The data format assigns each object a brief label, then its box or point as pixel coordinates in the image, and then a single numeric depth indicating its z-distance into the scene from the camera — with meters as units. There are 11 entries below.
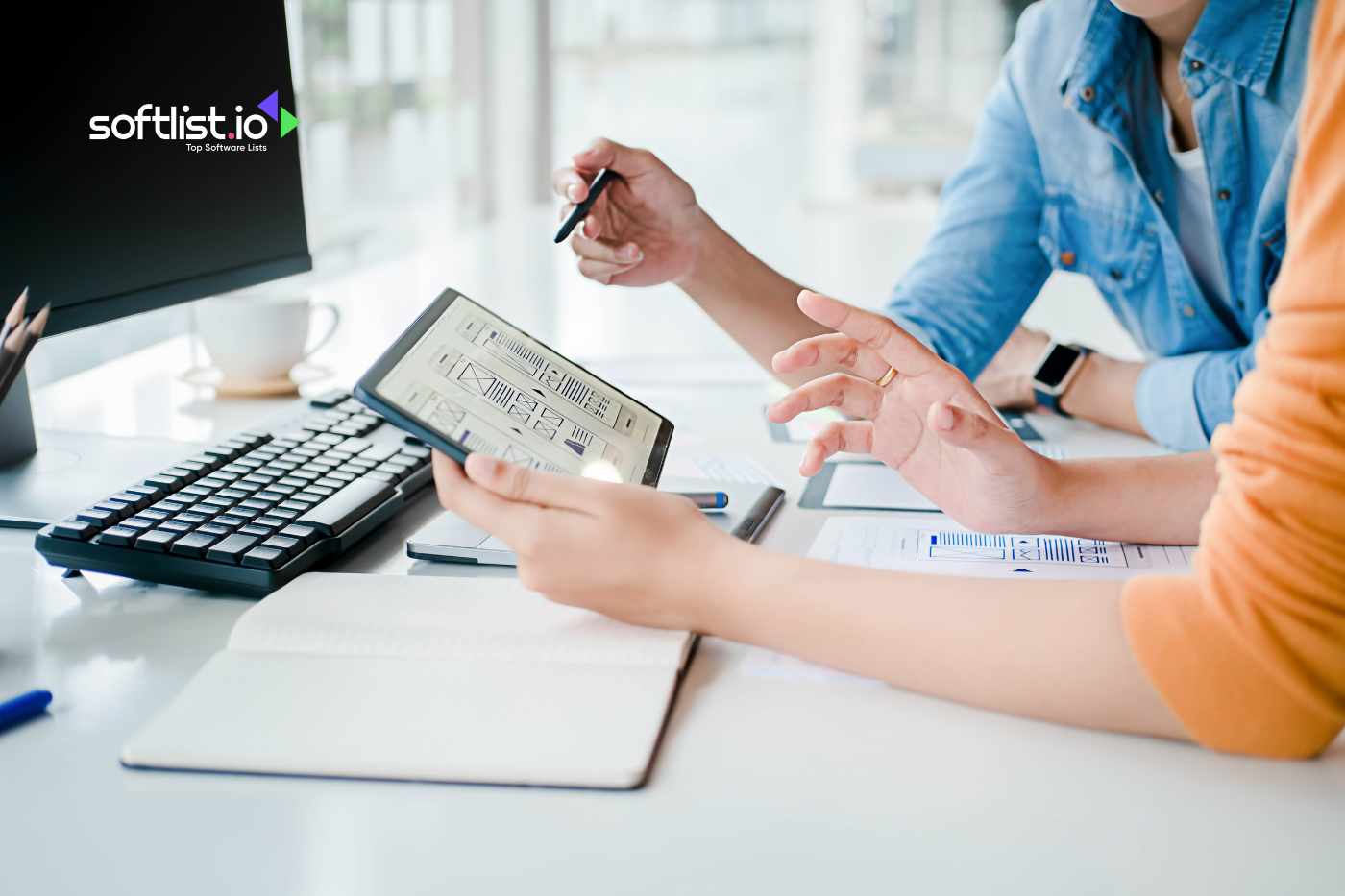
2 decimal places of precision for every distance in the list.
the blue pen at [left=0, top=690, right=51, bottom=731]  0.57
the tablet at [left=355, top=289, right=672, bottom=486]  0.66
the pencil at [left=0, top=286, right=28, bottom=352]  0.68
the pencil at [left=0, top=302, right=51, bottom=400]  0.66
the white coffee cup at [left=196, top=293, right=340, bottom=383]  1.25
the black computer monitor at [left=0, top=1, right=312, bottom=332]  0.85
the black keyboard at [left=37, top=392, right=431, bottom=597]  0.71
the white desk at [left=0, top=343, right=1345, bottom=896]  0.45
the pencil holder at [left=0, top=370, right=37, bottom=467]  0.97
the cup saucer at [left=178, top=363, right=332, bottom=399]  1.26
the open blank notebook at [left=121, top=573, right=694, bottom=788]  0.52
